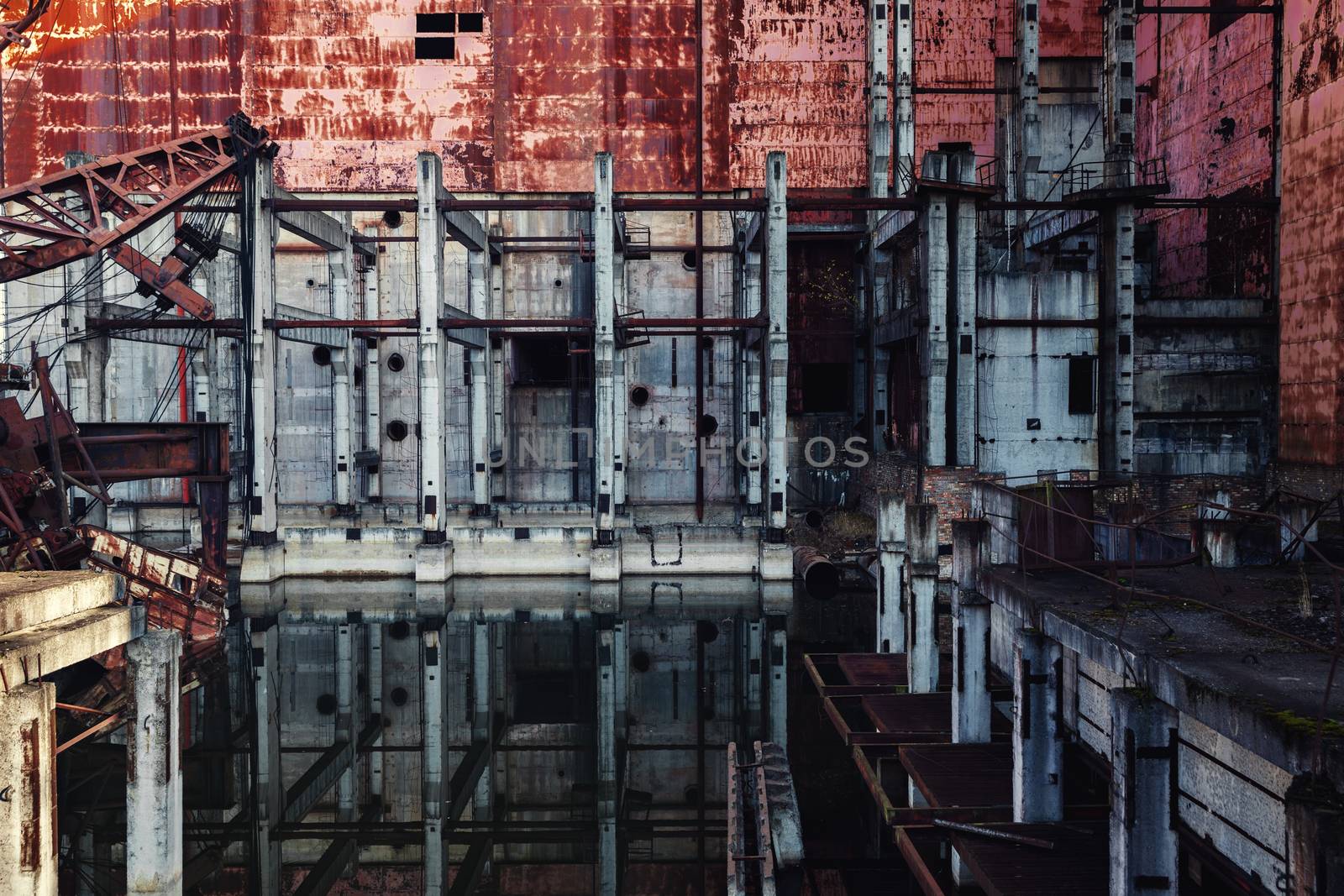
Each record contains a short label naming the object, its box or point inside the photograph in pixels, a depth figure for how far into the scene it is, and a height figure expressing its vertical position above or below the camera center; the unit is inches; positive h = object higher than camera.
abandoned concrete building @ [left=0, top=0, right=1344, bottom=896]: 301.1 -6.9
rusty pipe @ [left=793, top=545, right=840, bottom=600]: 807.7 -112.2
